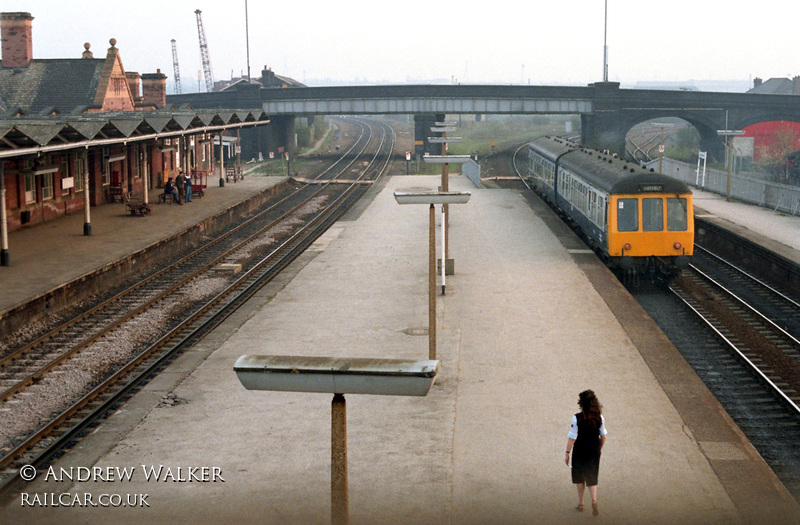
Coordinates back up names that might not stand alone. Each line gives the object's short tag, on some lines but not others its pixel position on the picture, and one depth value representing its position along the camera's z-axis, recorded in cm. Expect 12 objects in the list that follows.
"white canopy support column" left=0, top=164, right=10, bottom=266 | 2081
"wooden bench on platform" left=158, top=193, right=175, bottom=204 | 3581
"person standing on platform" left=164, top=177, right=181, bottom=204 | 3550
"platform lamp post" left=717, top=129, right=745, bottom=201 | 3856
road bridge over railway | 6731
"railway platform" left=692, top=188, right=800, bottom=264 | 2764
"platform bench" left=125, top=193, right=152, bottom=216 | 3142
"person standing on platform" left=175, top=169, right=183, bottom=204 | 3591
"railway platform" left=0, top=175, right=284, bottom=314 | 1962
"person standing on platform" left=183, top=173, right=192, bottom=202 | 3650
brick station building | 2494
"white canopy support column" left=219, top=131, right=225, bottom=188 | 4468
